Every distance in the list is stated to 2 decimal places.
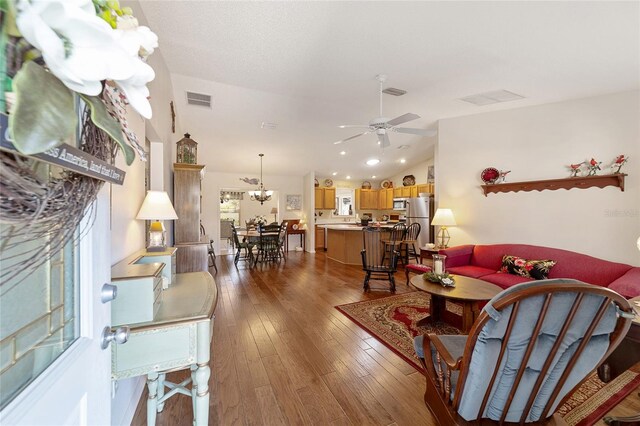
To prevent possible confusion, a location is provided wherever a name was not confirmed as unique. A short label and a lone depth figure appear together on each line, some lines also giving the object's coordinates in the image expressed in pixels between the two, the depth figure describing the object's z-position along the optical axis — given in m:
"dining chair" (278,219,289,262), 6.02
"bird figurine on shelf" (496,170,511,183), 3.77
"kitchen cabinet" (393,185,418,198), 7.35
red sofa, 2.42
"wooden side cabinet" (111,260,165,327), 1.04
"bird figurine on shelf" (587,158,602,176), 3.12
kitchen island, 5.89
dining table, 5.83
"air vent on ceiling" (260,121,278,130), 4.63
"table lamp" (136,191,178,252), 1.80
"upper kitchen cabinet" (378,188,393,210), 8.54
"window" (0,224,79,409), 0.45
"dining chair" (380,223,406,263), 4.04
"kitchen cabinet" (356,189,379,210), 8.78
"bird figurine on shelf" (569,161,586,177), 3.25
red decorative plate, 3.85
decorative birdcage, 3.48
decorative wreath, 0.31
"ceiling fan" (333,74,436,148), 2.98
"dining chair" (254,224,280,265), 5.79
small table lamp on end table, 4.10
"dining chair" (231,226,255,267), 5.89
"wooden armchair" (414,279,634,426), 0.94
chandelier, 6.83
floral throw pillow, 3.02
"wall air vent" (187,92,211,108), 3.64
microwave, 7.47
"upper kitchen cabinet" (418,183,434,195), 6.72
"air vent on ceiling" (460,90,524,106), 3.32
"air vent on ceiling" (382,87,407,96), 3.37
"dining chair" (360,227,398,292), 3.97
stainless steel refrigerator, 5.75
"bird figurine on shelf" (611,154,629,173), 2.95
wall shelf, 3.00
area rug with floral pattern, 1.60
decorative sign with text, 0.32
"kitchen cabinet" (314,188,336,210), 8.19
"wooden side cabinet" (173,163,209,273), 3.17
